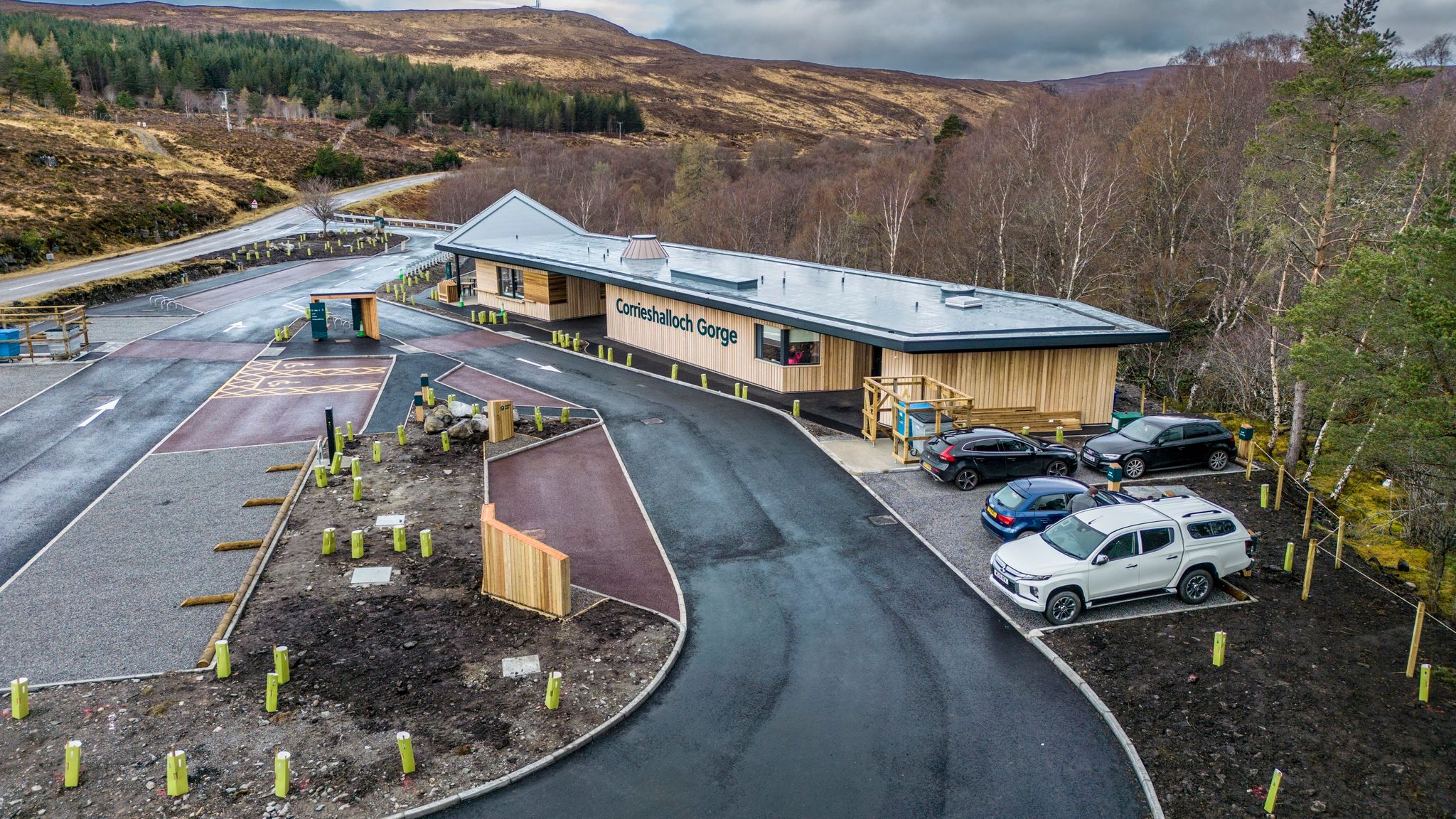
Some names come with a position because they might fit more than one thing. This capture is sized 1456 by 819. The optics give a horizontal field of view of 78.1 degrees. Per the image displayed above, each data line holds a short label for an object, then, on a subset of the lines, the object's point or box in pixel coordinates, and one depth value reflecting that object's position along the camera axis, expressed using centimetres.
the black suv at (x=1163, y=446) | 2458
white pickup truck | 1677
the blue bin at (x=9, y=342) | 3603
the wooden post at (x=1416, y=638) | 1488
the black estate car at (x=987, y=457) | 2392
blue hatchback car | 1994
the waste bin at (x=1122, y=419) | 2776
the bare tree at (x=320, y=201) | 7775
